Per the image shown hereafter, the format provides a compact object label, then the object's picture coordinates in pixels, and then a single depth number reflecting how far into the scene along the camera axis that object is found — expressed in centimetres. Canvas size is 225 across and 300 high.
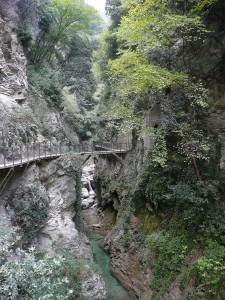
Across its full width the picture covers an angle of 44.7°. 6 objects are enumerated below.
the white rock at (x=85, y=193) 2920
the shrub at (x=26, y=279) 574
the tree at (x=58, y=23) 2431
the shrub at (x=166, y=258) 1135
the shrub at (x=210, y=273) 954
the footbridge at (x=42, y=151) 1273
